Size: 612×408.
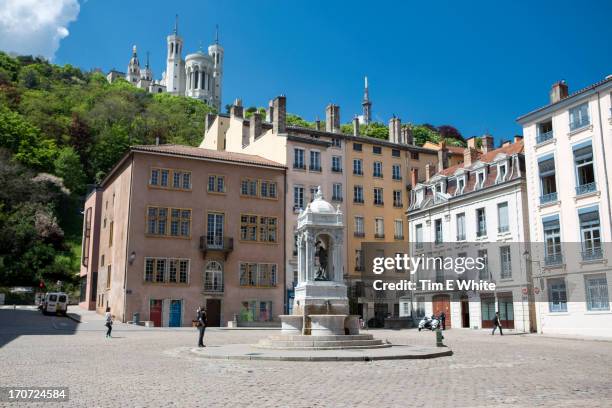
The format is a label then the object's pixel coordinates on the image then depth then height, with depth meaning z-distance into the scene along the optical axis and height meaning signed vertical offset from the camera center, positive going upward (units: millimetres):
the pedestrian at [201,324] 21789 -569
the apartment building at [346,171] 47094 +11134
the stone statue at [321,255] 23572 +2051
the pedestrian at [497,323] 33469 -873
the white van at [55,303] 43906 +376
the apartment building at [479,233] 37938 +5171
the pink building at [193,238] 40219 +4862
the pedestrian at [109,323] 27397 -665
